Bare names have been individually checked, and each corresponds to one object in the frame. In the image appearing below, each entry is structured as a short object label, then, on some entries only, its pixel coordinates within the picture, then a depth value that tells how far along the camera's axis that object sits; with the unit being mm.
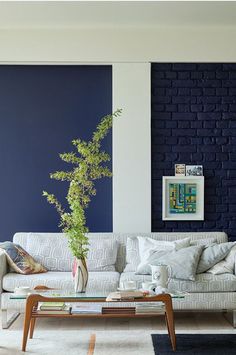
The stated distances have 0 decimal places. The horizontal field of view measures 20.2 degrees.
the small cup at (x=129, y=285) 4695
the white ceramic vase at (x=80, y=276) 4691
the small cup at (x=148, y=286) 4688
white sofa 5172
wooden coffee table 4426
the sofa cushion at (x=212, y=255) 5418
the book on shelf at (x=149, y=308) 4586
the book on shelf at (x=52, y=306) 4574
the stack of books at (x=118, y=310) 4590
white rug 4395
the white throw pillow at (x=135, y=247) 5727
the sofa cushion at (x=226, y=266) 5367
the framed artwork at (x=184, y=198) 6301
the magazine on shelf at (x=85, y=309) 4535
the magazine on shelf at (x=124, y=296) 4410
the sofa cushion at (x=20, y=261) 5467
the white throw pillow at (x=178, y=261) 5234
